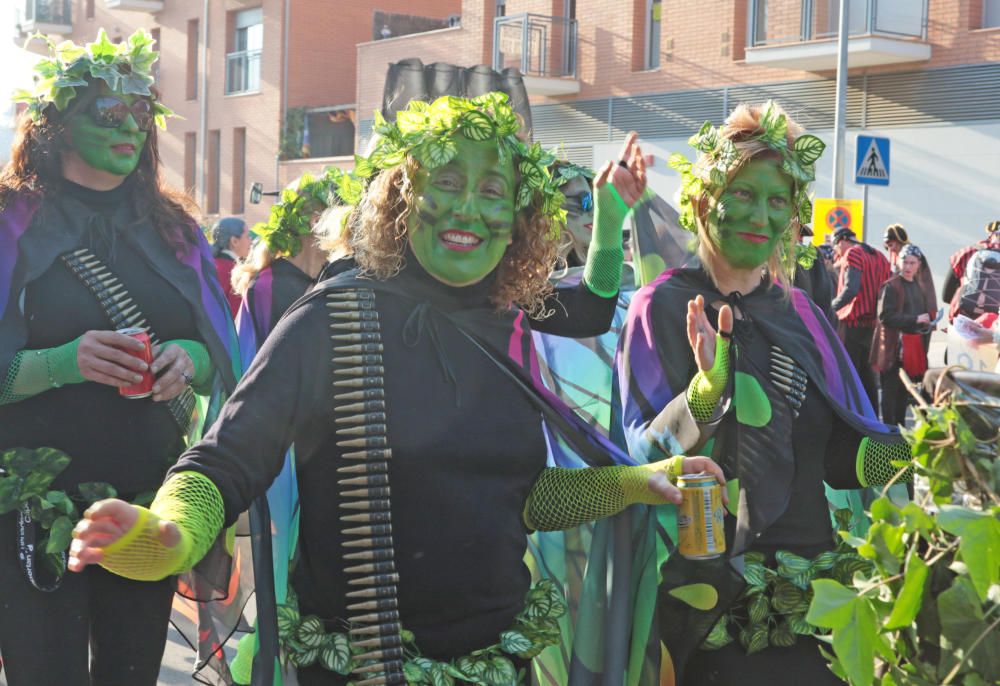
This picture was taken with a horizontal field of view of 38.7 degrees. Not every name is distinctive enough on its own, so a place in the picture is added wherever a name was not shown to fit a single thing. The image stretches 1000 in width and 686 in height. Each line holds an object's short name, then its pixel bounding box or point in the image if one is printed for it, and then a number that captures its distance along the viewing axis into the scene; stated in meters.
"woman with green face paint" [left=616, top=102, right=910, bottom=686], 3.66
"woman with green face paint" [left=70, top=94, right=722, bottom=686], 2.92
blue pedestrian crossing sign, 16.58
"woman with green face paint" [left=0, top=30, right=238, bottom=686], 3.92
